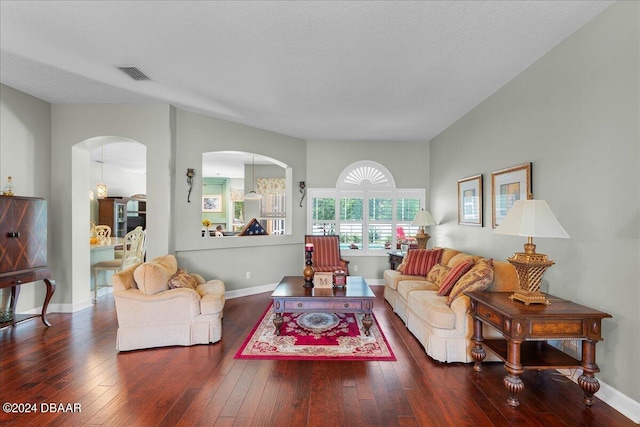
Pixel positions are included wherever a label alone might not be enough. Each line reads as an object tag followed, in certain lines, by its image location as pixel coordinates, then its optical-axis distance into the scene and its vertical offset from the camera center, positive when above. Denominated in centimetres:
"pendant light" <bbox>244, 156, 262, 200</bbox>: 816 +63
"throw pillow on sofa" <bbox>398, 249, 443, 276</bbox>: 494 -75
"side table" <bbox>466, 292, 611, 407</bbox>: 229 -85
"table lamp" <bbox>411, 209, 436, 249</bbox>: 591 -20
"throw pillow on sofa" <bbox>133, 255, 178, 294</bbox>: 343 -71
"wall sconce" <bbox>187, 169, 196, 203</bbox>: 497 +49
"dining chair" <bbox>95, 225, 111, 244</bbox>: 634 -48
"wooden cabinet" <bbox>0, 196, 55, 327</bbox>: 356 -41
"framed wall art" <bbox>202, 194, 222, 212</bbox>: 1194 +29
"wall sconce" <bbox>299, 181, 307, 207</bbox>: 649 +45
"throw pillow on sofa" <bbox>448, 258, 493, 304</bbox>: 311 -66
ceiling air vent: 350 +153
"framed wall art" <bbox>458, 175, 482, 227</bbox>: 442 +17
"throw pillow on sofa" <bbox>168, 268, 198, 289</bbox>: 364 -81
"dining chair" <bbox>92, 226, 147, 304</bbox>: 523 -80
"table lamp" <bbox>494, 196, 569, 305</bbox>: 249 -17
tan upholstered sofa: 309 -106
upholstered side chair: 588 -74
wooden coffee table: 359 -102
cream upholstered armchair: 335 -106
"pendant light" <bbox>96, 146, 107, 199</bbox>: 822 +51
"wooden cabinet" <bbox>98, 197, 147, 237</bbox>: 839 -10
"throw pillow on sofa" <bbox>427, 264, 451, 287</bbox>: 420 -82
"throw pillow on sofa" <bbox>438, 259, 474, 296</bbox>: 349 -69
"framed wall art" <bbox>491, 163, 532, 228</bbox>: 341 +28
